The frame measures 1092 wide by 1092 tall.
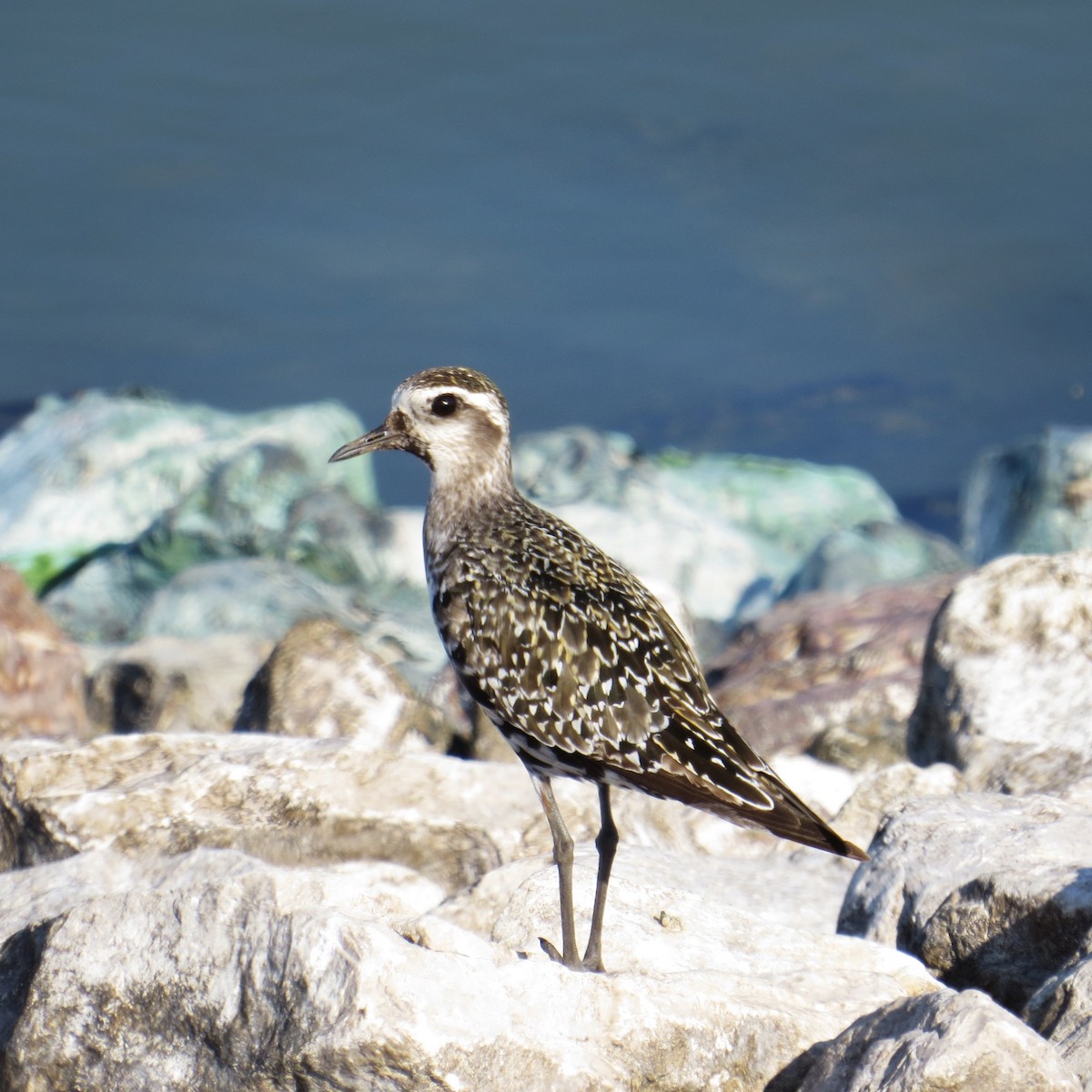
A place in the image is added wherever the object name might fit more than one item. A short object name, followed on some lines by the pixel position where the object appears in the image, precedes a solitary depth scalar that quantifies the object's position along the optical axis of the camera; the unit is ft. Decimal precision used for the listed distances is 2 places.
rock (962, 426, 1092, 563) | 103.60
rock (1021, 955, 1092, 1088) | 26.37
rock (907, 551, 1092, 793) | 50.19
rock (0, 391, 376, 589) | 120.26
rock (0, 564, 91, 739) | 72.02
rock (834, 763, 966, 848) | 45.80
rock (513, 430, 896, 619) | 117.08
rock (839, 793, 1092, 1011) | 33.24
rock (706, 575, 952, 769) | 69.15
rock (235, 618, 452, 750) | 65.10
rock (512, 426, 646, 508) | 121.49
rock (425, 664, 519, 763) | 64.44
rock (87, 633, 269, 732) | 74.69
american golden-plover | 32.37
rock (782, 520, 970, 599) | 105.19
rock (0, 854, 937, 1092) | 26.45
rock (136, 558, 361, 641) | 100.32
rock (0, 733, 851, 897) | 43.52
